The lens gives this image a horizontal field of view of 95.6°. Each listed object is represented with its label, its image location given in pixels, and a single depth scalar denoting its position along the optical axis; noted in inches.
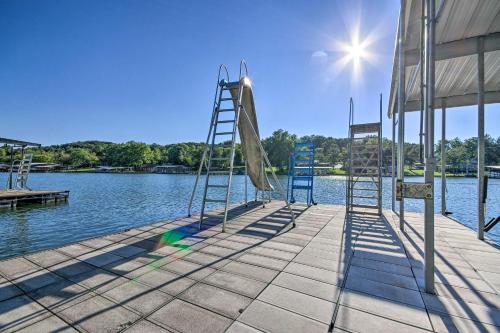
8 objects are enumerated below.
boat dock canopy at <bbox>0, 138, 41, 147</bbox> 465.6
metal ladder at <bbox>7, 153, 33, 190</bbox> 522.9
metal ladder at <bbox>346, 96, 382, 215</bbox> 259.8
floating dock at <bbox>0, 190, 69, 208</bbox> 455.6
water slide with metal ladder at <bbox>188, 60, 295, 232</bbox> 190.3
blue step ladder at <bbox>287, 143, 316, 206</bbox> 349.7
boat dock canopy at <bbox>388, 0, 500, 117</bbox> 154.7
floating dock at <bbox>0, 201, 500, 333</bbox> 74.4
